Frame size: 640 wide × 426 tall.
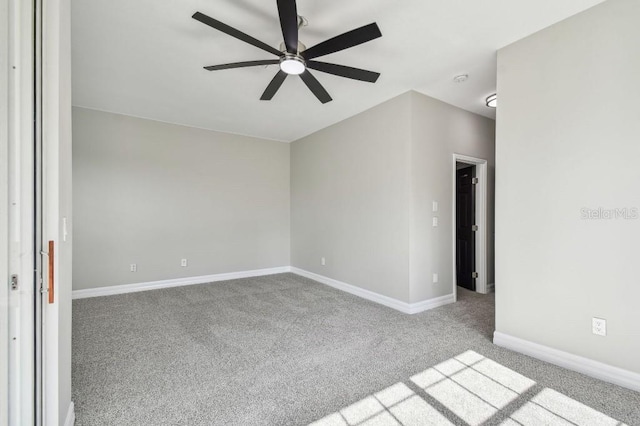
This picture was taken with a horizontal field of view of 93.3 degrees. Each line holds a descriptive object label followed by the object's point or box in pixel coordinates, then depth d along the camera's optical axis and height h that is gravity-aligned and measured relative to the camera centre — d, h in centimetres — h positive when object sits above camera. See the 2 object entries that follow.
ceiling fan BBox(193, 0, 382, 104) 189 +119
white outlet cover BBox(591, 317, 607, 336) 217 -83
